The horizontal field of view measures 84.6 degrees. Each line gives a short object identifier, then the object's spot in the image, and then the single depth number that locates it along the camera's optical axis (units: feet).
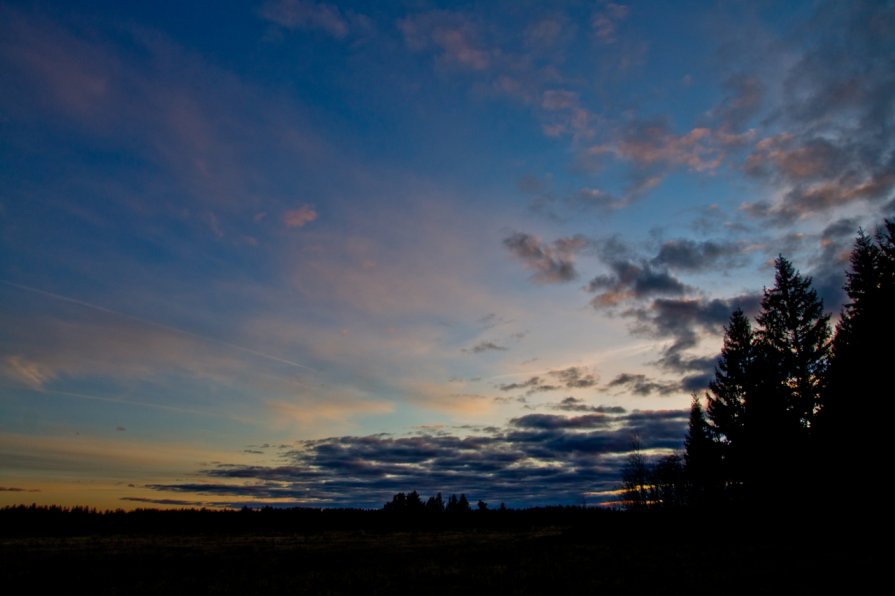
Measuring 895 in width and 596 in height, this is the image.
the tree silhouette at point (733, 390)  127.95
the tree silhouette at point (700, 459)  158.59
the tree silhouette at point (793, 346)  105.50
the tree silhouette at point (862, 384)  80.02
